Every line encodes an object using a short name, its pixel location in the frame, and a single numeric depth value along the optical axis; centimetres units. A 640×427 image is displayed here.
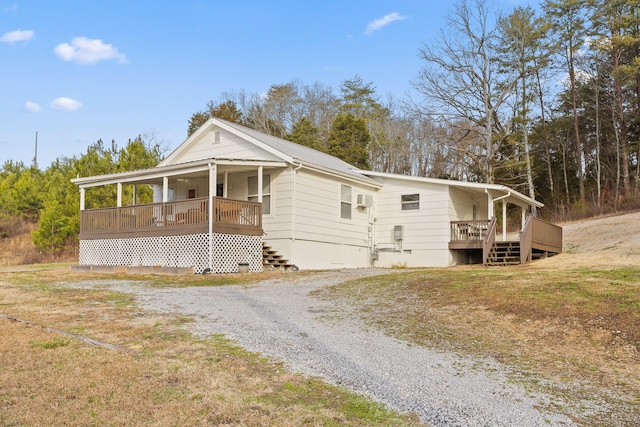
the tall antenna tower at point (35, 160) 4775
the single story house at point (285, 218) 1781
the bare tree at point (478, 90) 3191
